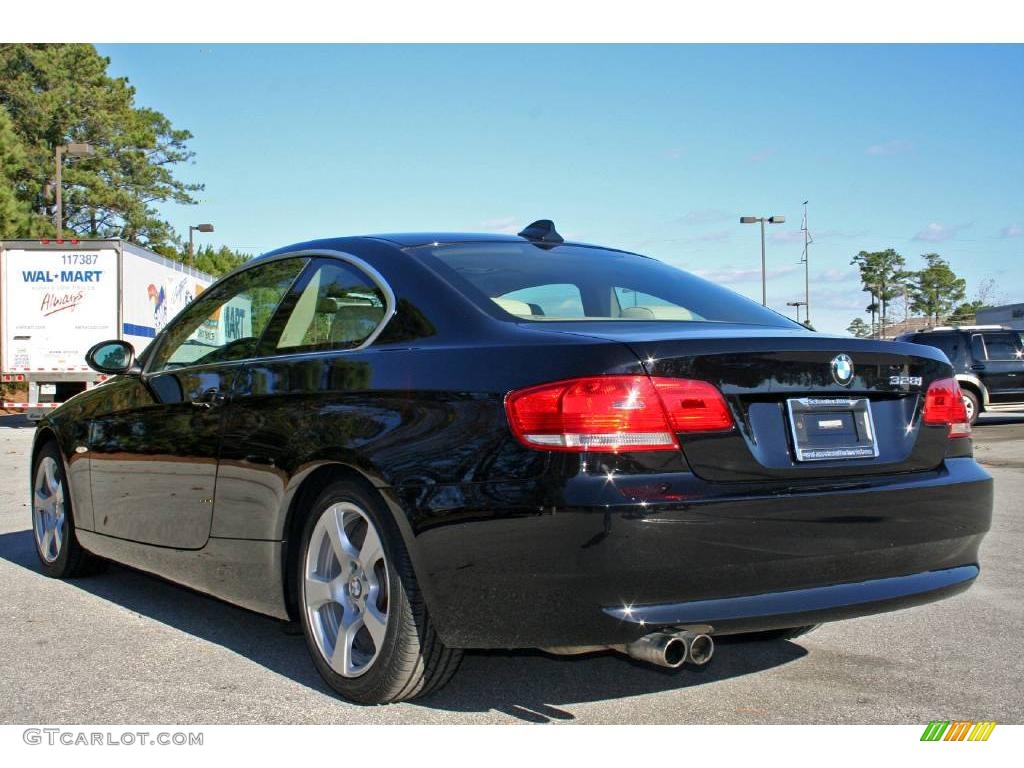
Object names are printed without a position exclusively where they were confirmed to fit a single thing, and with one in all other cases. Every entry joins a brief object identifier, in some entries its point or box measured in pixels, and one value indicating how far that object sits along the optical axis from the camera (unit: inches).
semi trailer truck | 797.2
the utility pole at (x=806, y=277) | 2123.5
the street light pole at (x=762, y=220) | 1721.3
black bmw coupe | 117.6
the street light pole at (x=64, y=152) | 1124.5
